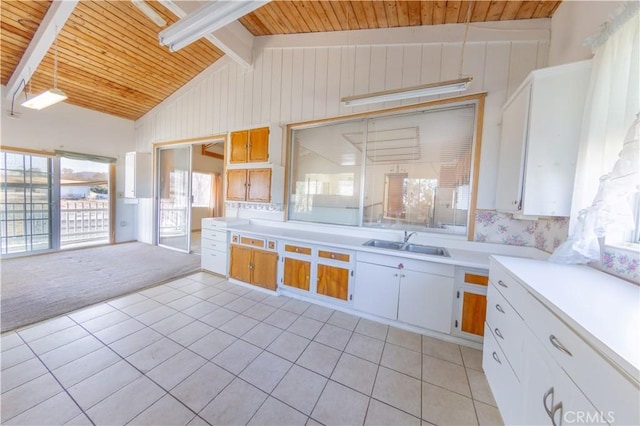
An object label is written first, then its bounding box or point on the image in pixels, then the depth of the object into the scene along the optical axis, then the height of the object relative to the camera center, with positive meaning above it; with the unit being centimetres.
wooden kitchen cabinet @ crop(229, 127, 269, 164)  347 +82
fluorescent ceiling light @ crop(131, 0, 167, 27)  255 +204
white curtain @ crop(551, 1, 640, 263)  129 +48
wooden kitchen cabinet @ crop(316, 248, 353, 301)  267 -85
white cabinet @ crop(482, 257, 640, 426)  69 -63
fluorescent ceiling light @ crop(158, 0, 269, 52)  186 +158
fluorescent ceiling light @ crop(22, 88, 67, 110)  308 +125
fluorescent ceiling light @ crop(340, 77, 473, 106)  196 +107
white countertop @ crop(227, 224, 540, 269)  214 -47
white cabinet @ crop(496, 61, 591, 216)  165 +57
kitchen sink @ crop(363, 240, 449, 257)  258 -48
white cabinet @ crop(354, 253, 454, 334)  222 -88
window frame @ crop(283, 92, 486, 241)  247 +95
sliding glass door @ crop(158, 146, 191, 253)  510 -7
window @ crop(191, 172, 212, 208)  701 +23
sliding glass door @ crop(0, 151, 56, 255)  421 -32
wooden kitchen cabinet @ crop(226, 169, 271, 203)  347 +21
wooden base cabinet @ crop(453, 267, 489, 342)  209 -86
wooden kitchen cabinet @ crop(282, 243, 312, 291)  290 -86
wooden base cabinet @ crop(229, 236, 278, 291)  314 -96
